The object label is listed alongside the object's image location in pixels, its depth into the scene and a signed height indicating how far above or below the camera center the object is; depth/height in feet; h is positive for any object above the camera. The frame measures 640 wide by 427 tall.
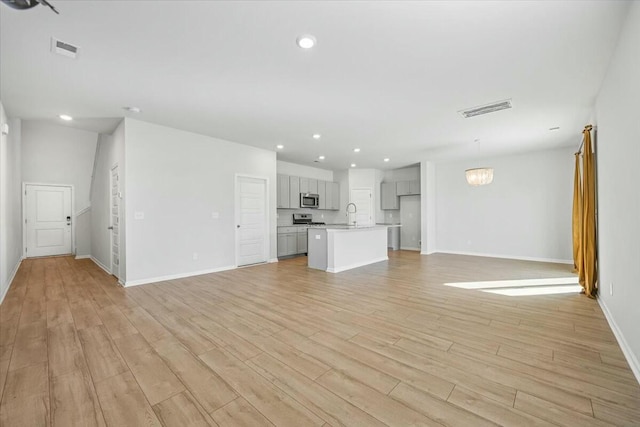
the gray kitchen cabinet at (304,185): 25.98 +2.45
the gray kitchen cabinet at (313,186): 26.89 +2.45
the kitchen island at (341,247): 17.97 -2.62
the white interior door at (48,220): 24.16 -0.77
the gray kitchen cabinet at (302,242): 25.09 -2.94
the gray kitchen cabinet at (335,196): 29.66 +1.51
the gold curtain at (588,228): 12.21 -0.89
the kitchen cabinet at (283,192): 24.31 +1.67
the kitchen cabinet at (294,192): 25.09 +1.72
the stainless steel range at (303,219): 26.68 -0.87
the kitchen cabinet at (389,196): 29.45 +1.57
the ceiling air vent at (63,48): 7.86 +4.87
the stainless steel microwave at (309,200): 26.04 +1.00
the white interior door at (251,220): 19.45 -0.73
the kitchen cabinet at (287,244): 23.36 -2.95
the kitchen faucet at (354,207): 29.76 +0.35
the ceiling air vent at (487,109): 12.24 +4.79
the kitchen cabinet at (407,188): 27.91 +2.34
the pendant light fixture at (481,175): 17.75 +2.26
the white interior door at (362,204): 29.71 +0.67
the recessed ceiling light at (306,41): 7.59 +4.83
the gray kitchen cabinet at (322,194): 27.96 +1.64
